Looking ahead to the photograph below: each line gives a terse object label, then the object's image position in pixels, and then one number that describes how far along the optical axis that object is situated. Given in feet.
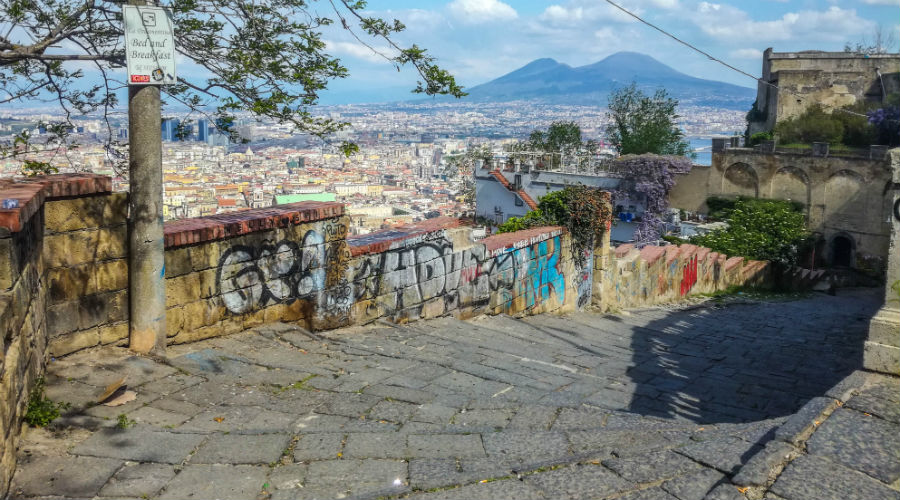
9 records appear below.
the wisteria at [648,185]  103.14
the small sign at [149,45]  16.46
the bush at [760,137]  136.61
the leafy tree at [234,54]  20.93
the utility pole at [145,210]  17.10
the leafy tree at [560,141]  128.88
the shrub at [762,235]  86.02
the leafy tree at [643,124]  137.28
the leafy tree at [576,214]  39.47
